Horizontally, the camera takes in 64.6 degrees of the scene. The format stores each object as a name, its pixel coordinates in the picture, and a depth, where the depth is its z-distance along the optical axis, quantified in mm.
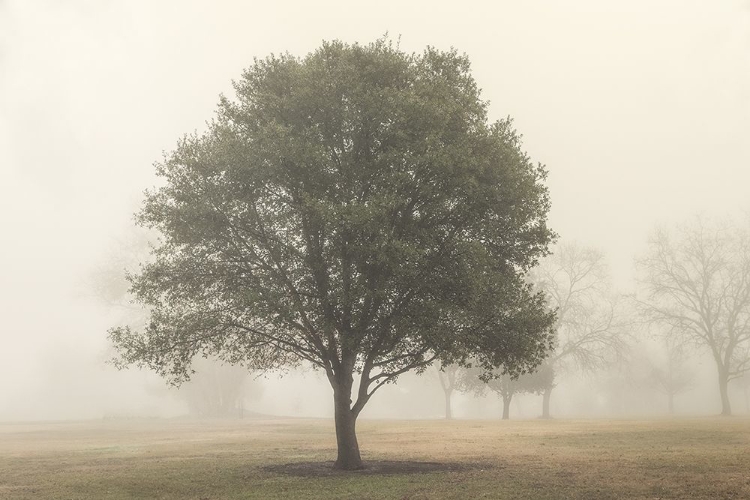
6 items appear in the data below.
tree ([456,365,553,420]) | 75625
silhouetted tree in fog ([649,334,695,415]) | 103812
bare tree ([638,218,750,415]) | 73812
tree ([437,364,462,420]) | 86188
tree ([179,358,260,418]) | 98438
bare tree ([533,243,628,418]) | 78000
